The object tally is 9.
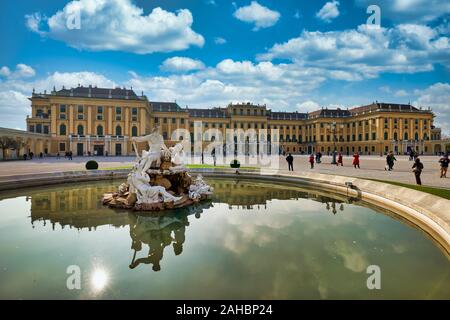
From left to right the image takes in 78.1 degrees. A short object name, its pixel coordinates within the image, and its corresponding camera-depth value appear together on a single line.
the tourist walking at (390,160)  20.86
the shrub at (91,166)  20.79
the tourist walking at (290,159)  21.22
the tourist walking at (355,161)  23.35
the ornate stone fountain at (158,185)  10.74
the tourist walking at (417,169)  13.23
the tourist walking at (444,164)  16.33
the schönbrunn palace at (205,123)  54.97
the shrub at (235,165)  23.35
